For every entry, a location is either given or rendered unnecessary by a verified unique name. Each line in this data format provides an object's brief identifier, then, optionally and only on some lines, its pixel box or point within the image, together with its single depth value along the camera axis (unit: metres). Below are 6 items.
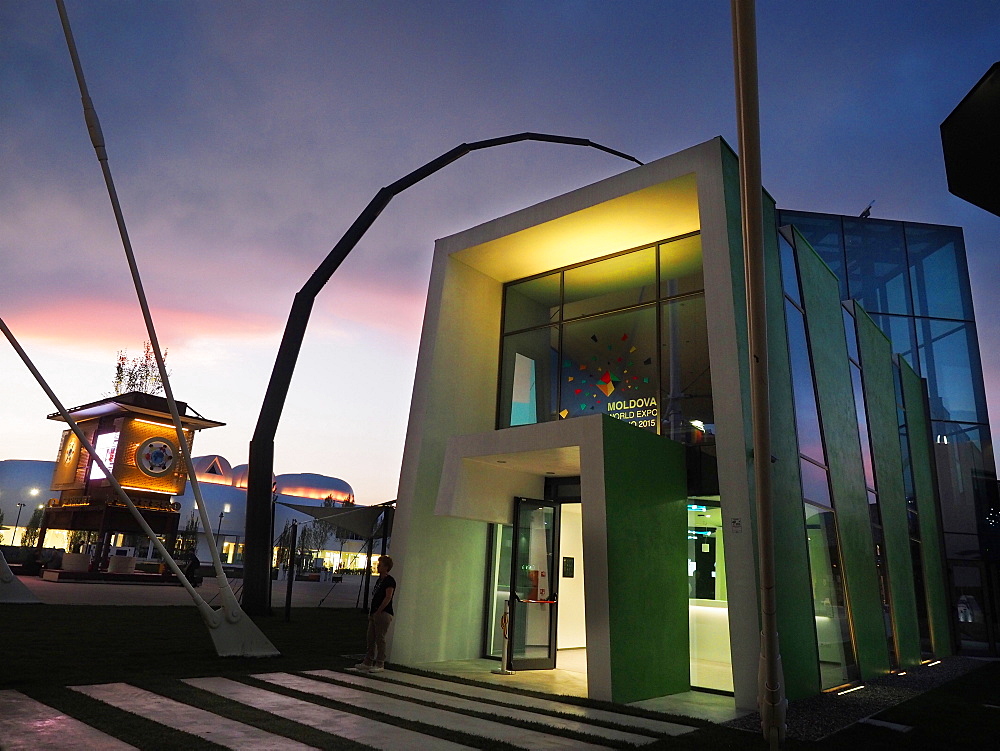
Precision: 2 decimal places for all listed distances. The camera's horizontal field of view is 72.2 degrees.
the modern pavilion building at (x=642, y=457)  8.63
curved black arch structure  13.83
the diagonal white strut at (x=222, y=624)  8.83
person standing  9.57
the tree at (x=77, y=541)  43.44
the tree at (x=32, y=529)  66.69
